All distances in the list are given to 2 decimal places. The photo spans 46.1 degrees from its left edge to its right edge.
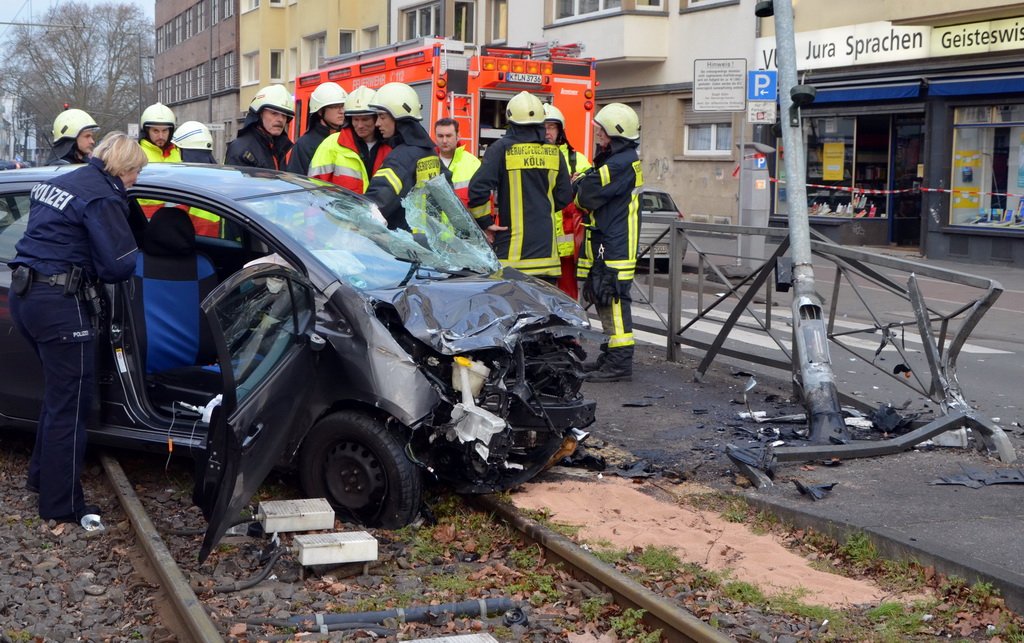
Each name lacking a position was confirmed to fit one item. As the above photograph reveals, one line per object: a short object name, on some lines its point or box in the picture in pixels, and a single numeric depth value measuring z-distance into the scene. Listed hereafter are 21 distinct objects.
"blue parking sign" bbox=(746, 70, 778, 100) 15.96
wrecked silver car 5.04
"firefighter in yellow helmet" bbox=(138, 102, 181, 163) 9.72
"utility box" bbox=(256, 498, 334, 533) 5.36
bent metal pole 7.21
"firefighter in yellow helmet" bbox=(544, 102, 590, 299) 9.73
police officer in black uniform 5.59
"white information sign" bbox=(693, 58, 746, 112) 16.36
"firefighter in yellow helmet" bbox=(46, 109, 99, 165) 9.75
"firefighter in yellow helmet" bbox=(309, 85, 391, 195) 8.52
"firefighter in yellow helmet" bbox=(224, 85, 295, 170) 9.54
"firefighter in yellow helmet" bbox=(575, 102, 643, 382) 9.06
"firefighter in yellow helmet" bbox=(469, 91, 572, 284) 8.79
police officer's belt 5.60
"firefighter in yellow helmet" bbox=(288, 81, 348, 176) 9.55
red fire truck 14.95
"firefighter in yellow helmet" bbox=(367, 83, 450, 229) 7.64
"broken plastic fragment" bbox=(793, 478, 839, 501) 5.99
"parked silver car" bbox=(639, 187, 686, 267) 19.30
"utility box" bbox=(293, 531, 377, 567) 4.98
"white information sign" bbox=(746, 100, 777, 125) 15.88
